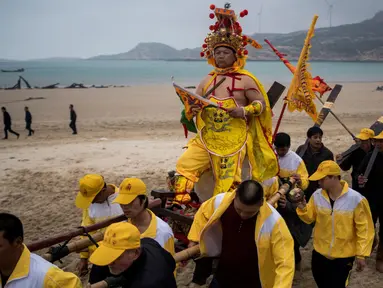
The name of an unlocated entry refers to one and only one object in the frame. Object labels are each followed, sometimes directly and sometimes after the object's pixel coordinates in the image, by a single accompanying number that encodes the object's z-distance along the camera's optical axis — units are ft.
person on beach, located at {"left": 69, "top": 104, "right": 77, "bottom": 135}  63.72
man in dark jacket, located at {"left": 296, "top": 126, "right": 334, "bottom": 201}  21.42
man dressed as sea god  15.53
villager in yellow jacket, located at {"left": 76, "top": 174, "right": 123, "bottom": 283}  14.56
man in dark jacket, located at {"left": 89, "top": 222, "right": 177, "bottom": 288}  8.79
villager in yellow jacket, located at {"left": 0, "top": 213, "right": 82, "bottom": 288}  9.17
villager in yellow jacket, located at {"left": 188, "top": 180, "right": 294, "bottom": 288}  10.62
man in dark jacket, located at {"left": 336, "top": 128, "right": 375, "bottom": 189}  20.97
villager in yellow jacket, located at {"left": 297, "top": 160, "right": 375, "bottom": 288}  14.70
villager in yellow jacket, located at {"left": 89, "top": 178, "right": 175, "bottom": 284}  12.05
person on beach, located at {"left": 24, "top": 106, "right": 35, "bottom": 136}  63.26
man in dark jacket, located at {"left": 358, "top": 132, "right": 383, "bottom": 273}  19.40
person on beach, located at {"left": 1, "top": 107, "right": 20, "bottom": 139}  60.23
